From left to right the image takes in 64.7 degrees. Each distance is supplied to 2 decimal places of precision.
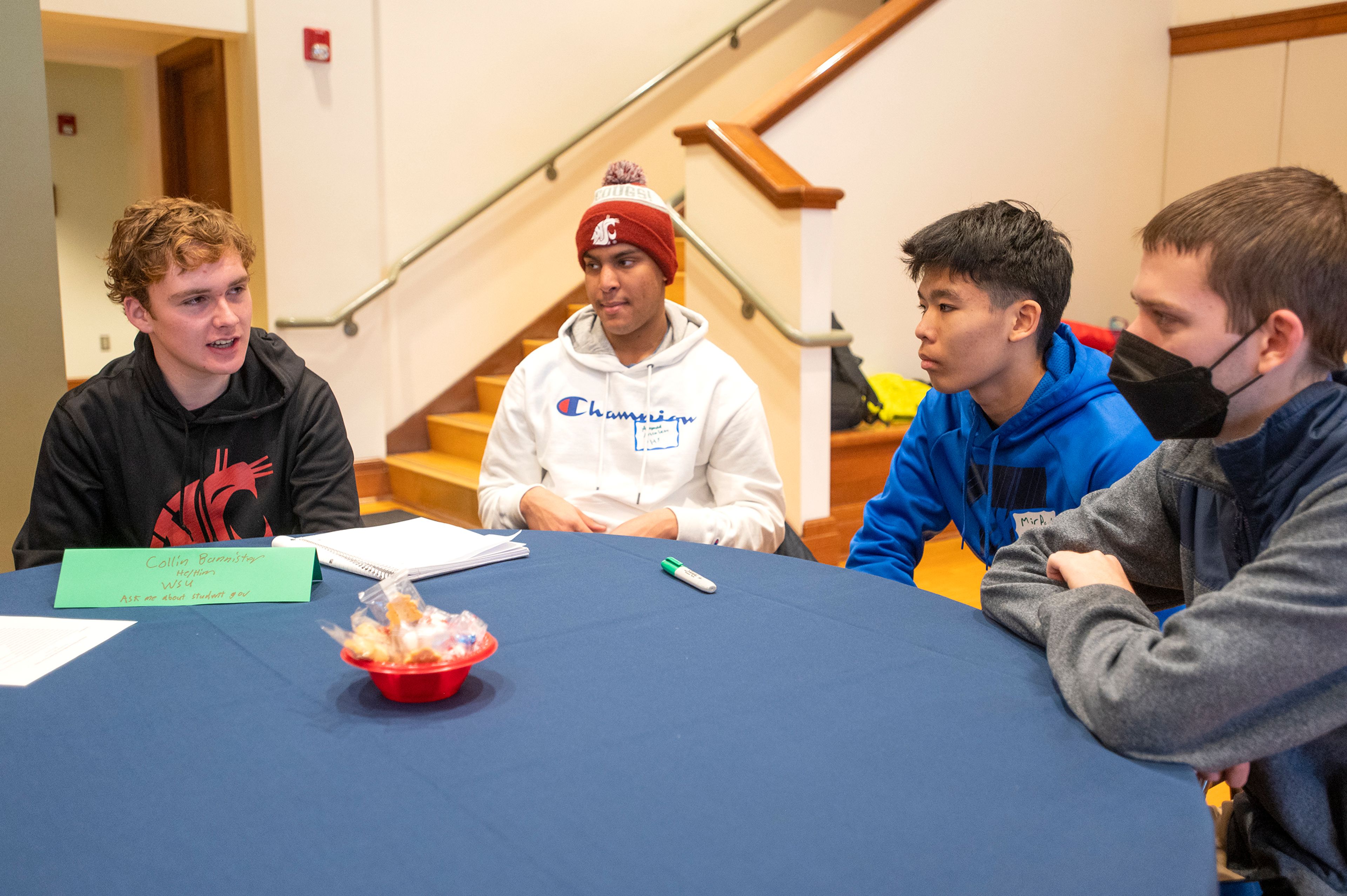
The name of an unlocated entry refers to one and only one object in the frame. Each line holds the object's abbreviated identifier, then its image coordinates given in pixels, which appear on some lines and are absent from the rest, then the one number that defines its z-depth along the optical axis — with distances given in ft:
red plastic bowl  3.23
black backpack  13.58
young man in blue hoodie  5.53
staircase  13.62
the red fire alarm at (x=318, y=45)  13.75
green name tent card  4.32
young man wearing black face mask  2.94
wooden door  15.26
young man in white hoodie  7.18
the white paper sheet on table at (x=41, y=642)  3.61
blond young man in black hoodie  5.90
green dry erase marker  4.50
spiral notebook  4.72
